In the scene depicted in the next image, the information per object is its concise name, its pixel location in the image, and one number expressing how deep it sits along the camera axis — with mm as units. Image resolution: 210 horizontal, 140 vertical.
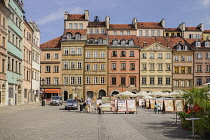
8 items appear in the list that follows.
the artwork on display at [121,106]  29766
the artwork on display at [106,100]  36738
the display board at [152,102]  38094
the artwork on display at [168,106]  30109
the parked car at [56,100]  49969
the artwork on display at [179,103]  27969
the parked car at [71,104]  36769
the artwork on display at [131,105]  29672
